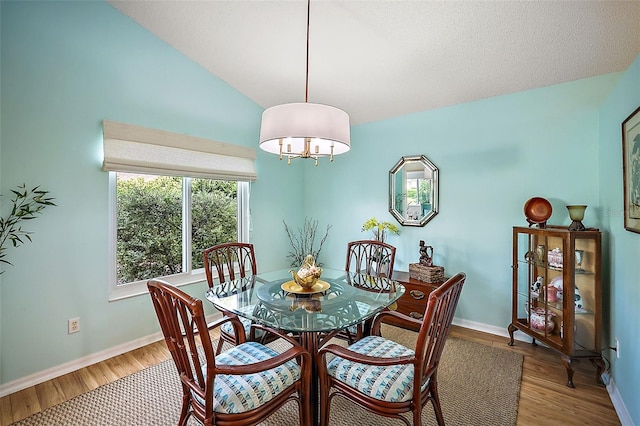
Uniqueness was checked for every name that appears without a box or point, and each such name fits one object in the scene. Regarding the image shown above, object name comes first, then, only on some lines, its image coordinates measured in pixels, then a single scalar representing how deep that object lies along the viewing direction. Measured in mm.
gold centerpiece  1993
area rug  1808
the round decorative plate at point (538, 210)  2441
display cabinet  2170
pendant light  1691
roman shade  2533
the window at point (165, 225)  2738
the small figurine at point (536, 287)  2516
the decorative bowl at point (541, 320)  2392
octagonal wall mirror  3359
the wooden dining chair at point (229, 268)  2066
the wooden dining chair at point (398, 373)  1330
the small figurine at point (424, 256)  3174
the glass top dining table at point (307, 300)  1569
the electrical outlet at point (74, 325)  2365
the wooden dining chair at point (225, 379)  1241
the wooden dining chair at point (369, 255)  2775
